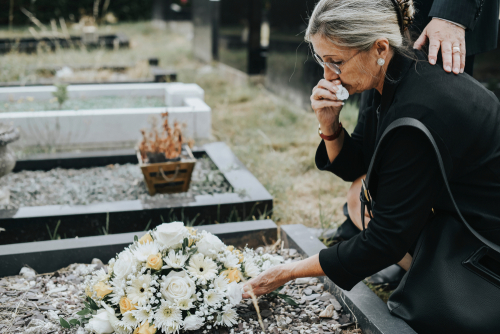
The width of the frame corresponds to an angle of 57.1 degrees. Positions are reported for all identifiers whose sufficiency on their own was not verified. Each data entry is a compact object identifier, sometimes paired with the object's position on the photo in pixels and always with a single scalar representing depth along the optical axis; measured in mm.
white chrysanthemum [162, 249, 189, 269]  1667
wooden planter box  2969
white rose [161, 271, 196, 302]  1623
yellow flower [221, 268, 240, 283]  1752
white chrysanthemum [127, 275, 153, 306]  1634
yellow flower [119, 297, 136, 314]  1612
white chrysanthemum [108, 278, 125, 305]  1644
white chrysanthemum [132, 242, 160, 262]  1679
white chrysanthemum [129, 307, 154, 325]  1612
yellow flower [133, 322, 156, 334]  1600
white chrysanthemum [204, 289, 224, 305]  1677
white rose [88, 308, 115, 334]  1644
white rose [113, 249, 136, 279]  1660
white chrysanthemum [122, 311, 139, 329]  1619
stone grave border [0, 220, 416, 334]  1745
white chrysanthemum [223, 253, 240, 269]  1801
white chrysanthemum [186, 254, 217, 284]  1691
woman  1398
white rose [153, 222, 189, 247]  1703
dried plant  3131
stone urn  2773
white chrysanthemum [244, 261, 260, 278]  1892
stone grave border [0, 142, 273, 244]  2594
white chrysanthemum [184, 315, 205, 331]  1651
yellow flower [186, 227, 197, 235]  1871
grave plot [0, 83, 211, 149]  4176
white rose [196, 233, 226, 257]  1768
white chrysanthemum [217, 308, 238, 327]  1708
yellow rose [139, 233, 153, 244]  1783
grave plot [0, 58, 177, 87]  6154
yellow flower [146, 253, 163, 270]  1631
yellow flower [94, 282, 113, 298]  1665
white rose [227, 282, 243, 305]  1700
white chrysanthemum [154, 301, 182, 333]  1618
